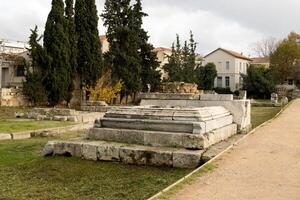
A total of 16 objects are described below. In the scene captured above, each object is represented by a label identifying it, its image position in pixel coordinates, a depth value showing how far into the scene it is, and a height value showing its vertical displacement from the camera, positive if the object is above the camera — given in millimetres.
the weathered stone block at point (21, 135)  12062 -1308
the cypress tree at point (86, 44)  28472 +3644
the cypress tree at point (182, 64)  42500 +3501
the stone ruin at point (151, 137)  6922 -826
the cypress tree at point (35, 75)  25859 +1223
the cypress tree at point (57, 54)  26141 +2641
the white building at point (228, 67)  62094 +4518
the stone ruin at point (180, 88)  15430 +280
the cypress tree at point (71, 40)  27328 +3766
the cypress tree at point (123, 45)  30281 +3833
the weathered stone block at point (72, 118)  16844 -1039
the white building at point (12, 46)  39344 +4958
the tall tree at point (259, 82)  50062 +1713
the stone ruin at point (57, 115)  17047 -977
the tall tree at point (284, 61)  54469 +4863
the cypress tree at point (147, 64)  34344 +2718
